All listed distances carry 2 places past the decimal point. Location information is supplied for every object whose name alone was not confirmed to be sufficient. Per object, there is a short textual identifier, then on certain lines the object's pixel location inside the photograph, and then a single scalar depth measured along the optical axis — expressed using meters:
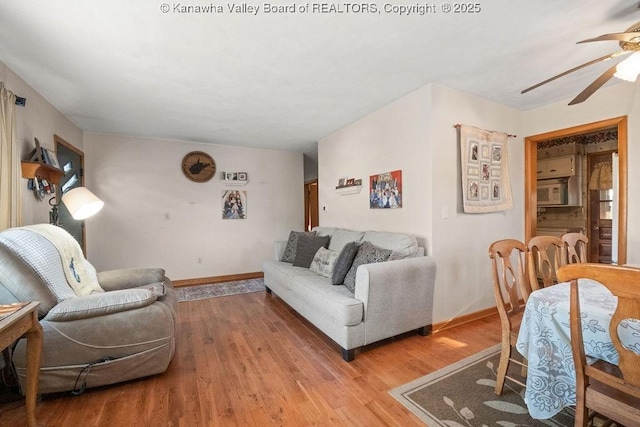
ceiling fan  1.39
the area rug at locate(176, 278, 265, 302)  3.80
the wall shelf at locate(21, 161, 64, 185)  2.18
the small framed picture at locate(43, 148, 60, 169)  2.43
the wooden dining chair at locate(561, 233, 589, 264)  2.02
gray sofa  2.11
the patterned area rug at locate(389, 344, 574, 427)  1.46
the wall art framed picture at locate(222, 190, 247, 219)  4.73
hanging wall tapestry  2.71
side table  1.29
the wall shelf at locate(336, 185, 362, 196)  3.55
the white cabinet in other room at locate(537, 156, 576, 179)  4.15
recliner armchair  1.59
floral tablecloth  1.10
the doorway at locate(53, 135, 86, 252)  3.16
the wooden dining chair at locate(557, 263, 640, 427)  0.85
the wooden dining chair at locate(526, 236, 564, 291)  1.74
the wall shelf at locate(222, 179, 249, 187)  4.71
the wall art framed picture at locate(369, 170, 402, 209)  2.90
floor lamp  2.43
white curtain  1.87
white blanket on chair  1.96
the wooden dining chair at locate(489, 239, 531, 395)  1.59
